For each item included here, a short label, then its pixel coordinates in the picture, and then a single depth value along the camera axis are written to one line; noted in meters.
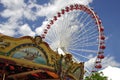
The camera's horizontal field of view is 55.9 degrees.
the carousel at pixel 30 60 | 7.50
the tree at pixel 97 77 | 17.13
